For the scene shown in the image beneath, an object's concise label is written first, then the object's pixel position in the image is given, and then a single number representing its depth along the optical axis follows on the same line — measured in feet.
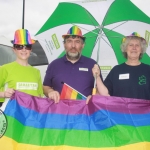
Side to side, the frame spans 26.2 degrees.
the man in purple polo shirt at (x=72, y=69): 14.42
